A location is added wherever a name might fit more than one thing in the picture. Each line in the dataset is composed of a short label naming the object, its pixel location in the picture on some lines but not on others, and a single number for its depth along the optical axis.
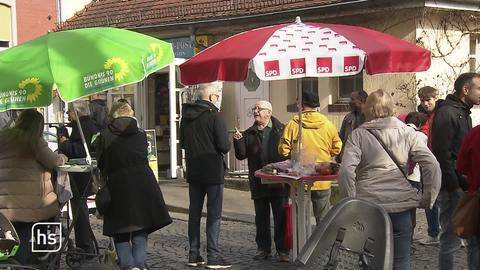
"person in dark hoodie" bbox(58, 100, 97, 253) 7.17
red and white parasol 5.12
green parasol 4.80
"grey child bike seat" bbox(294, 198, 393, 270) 3.76
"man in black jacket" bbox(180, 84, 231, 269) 6.75
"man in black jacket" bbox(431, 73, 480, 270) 5.57
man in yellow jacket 6.61
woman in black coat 5.57
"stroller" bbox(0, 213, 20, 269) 4.96
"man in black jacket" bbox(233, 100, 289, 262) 7.09
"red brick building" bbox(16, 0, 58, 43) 17.94
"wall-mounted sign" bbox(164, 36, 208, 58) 13.95
